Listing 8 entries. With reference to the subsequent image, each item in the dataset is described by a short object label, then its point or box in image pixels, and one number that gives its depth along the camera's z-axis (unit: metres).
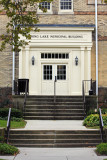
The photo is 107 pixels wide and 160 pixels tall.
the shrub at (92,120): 12.87
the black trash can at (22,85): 17.85
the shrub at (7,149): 9.35
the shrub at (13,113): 15.27
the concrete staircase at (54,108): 15.80
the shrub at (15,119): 14.45
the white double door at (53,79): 19.55
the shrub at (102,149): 9.34
